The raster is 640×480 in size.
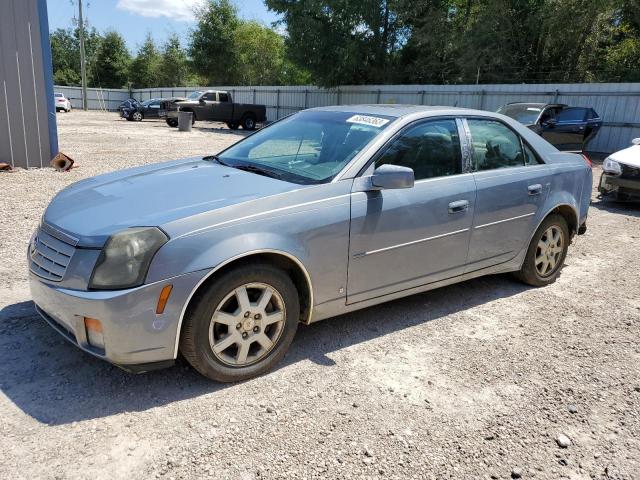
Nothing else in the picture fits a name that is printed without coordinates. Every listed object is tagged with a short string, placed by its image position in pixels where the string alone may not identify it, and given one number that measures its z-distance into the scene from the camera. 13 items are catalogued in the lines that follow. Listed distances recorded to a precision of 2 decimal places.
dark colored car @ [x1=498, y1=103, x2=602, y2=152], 14.16
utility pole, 41.41
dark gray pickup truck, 25.92
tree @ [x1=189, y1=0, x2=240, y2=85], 48.43
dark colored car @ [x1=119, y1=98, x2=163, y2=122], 31.73
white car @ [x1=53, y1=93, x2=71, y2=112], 37.78
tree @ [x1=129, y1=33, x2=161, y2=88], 59.66
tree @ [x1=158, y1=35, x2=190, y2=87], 57.92
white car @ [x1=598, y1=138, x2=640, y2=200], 8.42
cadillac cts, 2.76
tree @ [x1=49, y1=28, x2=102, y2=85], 61.99
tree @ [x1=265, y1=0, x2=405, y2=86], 26.36
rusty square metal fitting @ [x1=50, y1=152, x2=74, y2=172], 10.27
